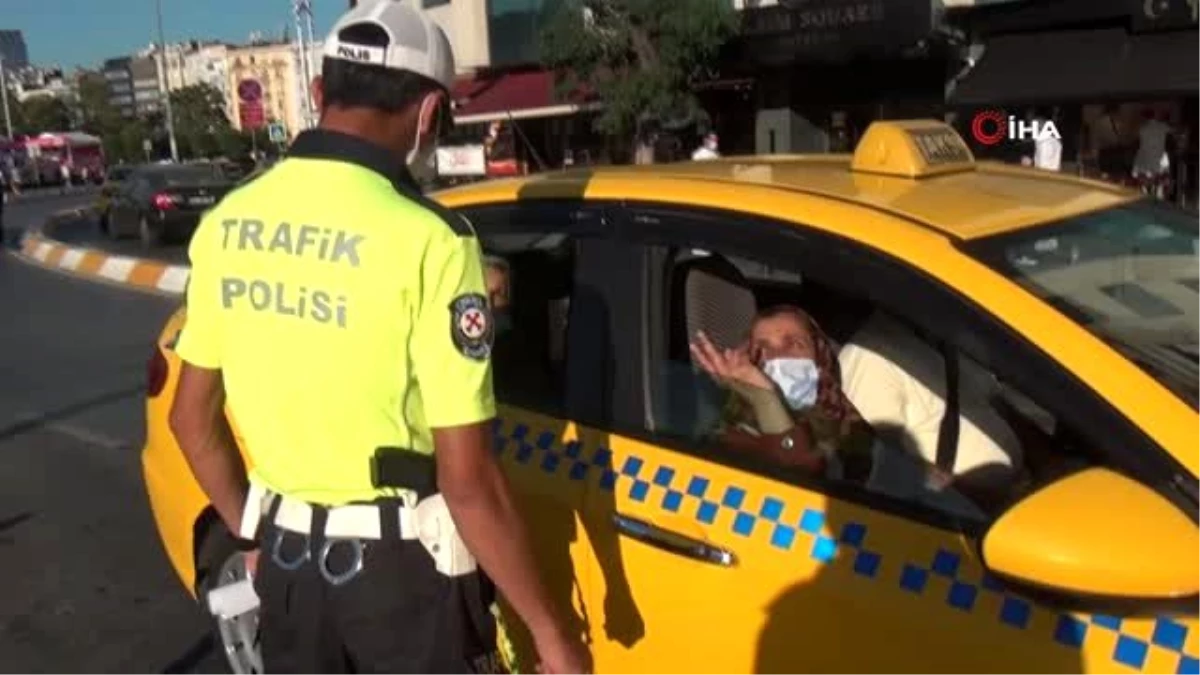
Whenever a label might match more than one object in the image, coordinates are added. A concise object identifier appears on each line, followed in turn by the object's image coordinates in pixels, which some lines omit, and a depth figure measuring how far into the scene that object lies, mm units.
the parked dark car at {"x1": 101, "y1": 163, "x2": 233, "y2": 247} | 20812
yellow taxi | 1884
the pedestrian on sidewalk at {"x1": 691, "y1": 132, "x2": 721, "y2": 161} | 17008
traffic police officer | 1844
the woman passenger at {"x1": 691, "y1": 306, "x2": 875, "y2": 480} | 2441
